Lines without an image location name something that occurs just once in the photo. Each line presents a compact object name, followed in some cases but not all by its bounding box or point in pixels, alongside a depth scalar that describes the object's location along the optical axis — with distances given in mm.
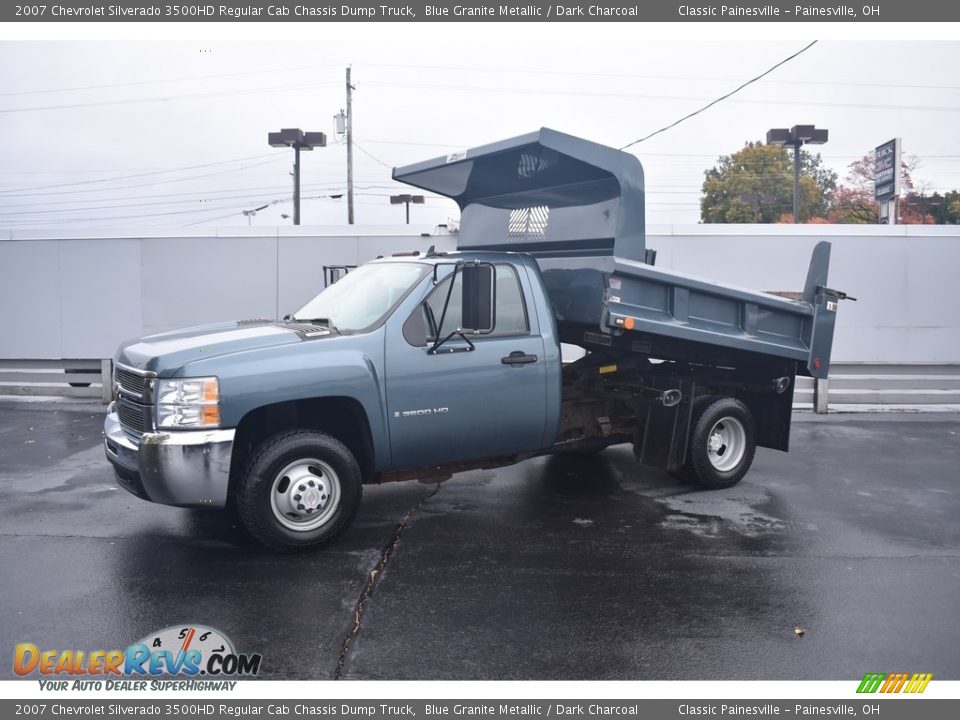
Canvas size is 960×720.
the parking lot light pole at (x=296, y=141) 32531
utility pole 32688
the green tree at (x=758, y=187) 52375
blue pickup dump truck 5418
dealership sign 18953
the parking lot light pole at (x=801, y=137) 32575
